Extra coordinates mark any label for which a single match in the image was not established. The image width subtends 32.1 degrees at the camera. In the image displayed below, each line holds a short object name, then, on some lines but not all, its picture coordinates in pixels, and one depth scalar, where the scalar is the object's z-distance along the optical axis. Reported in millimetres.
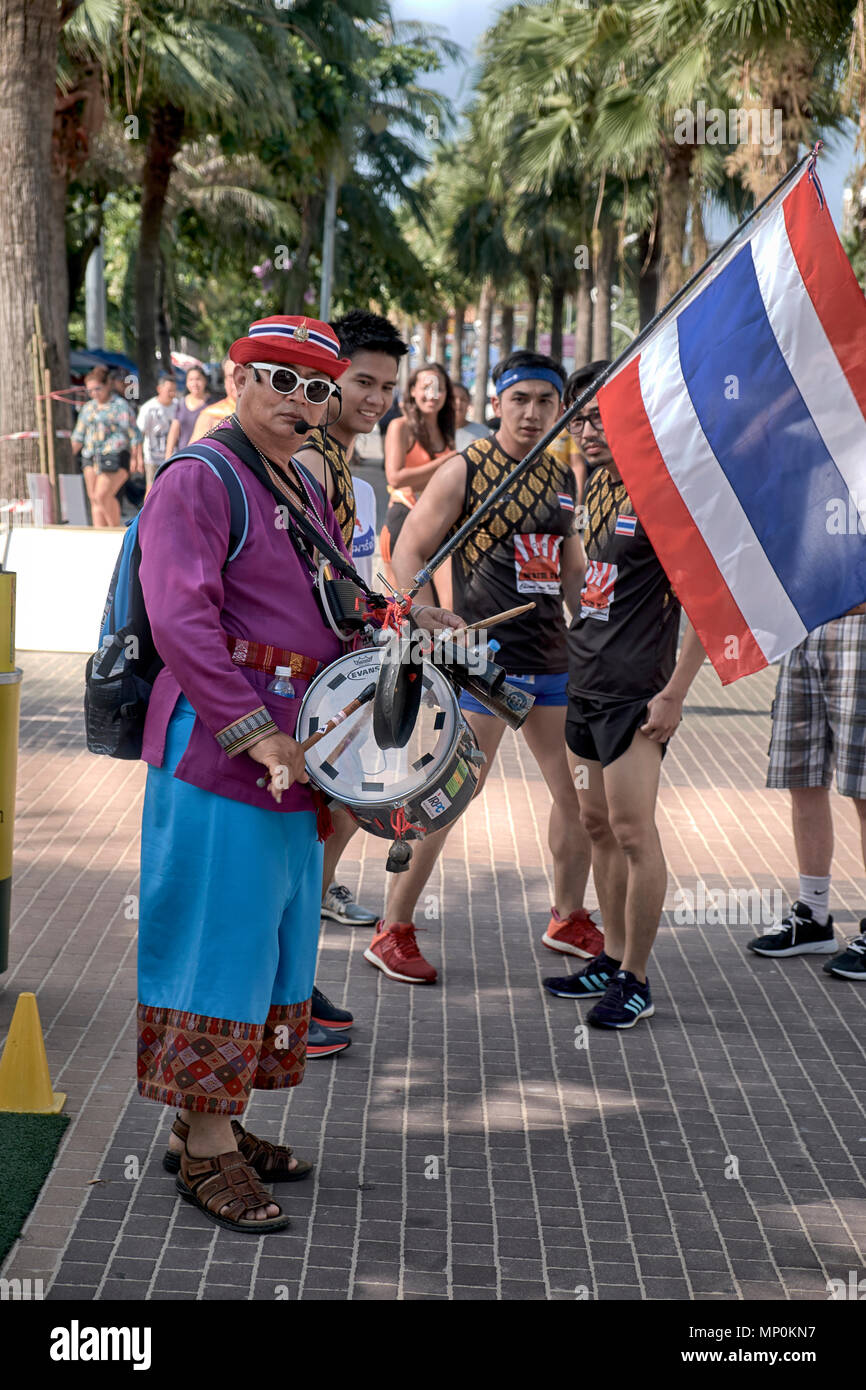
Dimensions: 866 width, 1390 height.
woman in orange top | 8656
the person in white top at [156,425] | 18562
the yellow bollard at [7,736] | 4820
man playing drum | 3500
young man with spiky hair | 4848
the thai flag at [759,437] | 4348
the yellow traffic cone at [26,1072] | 4297
